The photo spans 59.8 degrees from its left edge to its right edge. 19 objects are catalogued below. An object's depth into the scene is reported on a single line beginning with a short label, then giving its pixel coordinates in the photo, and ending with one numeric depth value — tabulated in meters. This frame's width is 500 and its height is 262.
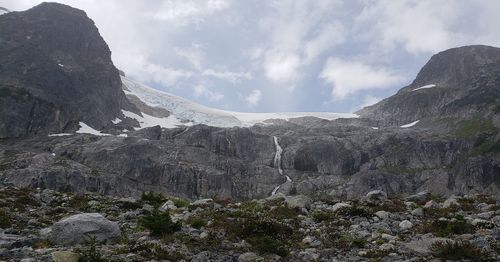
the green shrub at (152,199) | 28.48
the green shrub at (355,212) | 21.30
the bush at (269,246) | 15.10
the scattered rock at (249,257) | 14.14
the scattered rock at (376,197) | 26.58
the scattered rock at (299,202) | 25.02
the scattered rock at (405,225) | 18.42
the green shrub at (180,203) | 27.20
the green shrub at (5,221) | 18.30
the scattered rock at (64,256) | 12.42
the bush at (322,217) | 20.98
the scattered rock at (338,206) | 23.09
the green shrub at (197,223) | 18.92
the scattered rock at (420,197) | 28.80
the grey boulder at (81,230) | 15.45
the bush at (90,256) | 12.28
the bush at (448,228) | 16.86
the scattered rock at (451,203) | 23.27
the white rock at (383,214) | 20.78
